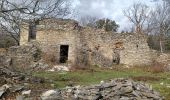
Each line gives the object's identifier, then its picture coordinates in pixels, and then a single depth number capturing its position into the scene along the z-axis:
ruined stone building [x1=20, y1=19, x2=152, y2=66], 10.29
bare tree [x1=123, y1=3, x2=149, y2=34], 18.61
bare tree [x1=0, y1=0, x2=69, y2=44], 5.58
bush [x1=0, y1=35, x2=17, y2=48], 13.62
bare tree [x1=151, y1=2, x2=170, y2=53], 16.93
